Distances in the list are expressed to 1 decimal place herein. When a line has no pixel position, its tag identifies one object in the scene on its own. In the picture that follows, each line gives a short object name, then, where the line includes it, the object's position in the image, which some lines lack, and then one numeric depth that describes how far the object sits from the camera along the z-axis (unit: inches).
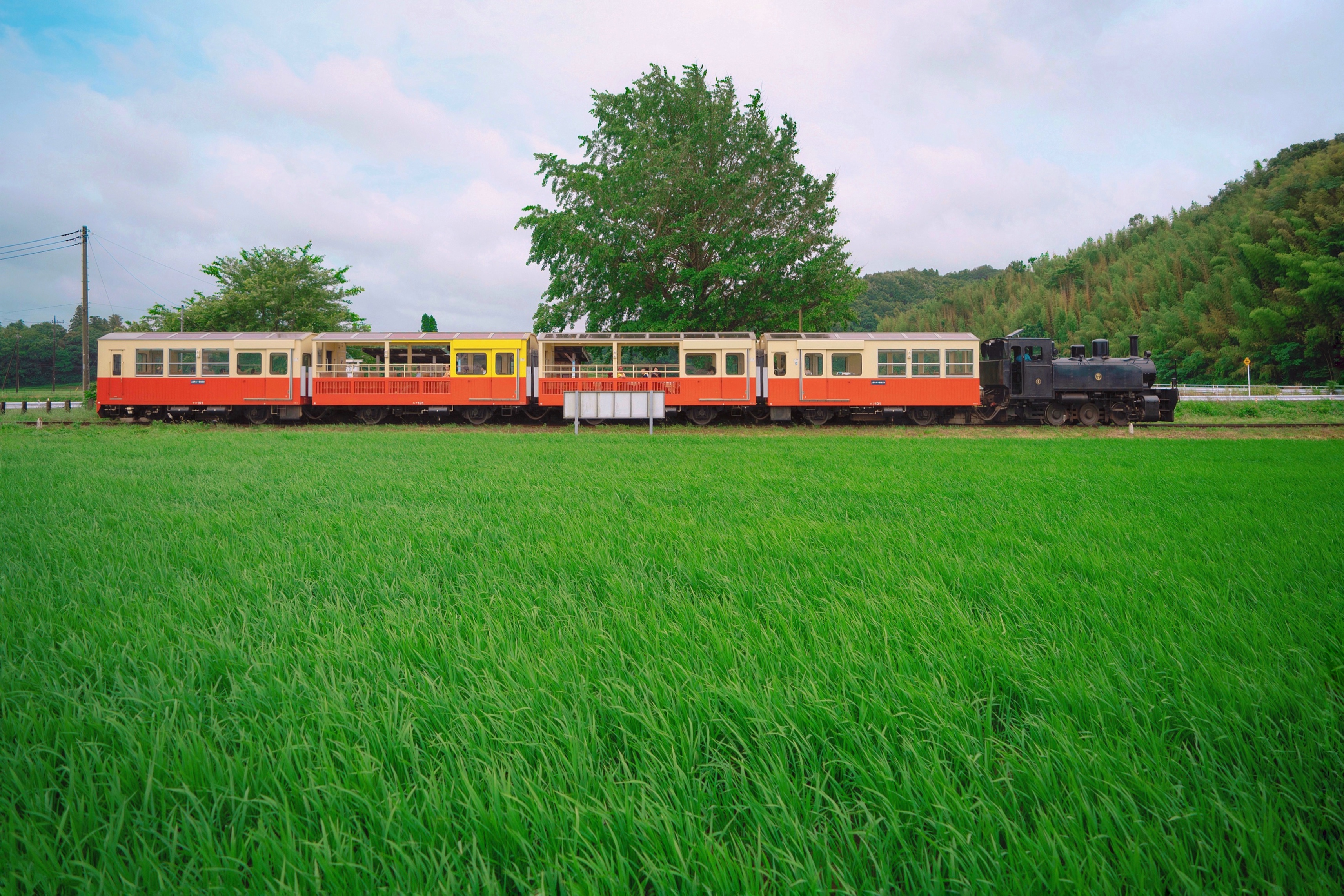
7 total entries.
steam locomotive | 813.2
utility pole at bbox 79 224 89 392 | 1114.1
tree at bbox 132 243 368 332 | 1289.4
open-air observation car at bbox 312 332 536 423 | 830.5
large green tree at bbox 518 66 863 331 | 949.2
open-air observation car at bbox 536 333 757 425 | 825.5
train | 819.4
